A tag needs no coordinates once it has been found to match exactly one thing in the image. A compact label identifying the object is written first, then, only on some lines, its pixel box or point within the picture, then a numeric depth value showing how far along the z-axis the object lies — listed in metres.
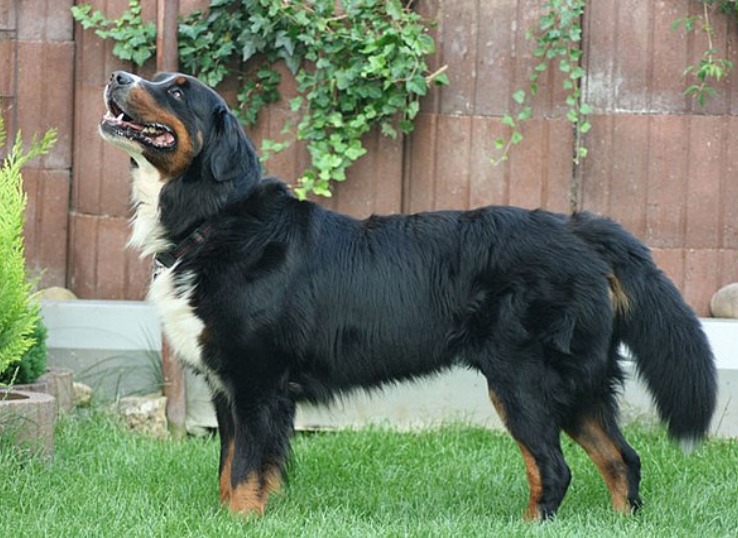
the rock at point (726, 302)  11.99
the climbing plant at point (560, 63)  11.87
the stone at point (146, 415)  11.53
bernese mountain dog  8.66
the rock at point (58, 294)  12.39
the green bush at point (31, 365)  10.71
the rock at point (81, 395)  11.59
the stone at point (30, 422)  9.57
